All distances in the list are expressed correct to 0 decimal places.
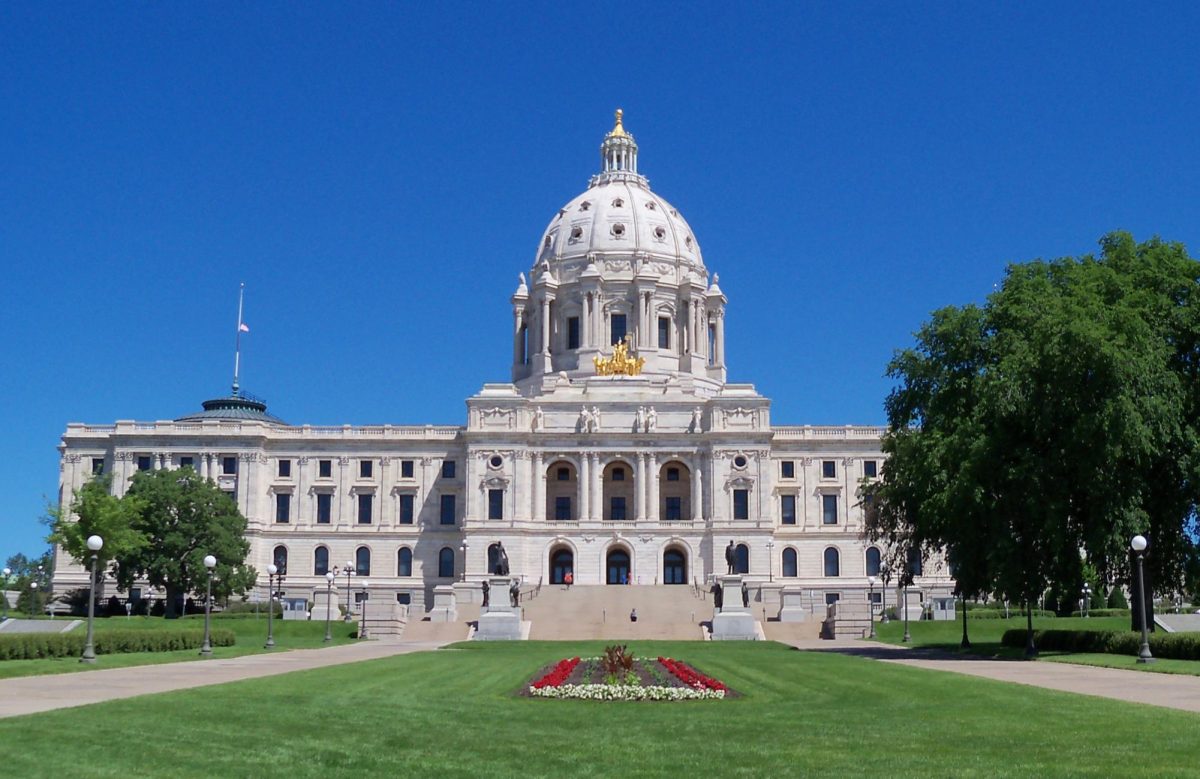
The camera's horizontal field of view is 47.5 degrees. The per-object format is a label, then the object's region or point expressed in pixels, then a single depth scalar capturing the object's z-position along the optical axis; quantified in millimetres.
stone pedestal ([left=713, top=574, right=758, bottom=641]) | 74438
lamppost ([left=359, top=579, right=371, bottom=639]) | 73938
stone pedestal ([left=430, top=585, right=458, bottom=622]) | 81750
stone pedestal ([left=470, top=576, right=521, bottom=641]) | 73125
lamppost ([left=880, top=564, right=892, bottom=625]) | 58172
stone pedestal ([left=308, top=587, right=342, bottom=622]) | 89500
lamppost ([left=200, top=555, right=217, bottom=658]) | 48969
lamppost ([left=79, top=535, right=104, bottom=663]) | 40812
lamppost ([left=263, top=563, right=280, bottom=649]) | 57312
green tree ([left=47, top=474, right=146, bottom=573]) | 88312
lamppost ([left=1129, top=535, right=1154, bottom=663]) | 39562
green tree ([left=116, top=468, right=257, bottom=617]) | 94625
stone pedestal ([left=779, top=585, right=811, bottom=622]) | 82000
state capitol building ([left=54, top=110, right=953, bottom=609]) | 109125
